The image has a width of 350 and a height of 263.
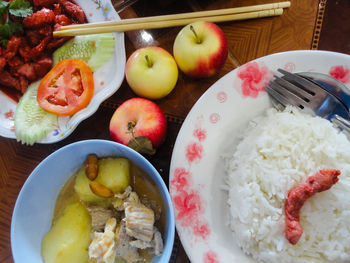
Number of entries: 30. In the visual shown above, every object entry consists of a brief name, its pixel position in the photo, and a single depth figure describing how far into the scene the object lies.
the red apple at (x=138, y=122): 0.28
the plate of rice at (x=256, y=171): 0.25
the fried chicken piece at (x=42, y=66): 0.32
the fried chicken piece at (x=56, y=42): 0.32
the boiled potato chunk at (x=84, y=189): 0.26
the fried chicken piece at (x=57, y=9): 0.33
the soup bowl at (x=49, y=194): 0.23
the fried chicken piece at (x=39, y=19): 0.32
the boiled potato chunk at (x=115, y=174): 0.25
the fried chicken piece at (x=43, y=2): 0.32
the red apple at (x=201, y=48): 0.29
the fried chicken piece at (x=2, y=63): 0.32
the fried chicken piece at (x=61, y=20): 0.33
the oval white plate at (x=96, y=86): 0.30
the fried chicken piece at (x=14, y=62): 0.32
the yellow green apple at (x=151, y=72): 0.29
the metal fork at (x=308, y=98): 0.26
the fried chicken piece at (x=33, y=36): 0.32
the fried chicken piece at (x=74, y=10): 0.32
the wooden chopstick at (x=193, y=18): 0.31
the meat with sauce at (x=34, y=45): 0.32
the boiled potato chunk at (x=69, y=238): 0.24
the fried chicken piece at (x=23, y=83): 0.32
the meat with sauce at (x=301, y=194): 0.23
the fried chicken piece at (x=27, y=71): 0.32
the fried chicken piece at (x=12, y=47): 0.32
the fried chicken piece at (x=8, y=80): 0.32
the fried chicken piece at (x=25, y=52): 0.32
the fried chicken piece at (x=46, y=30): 0.32
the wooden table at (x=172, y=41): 0.31
